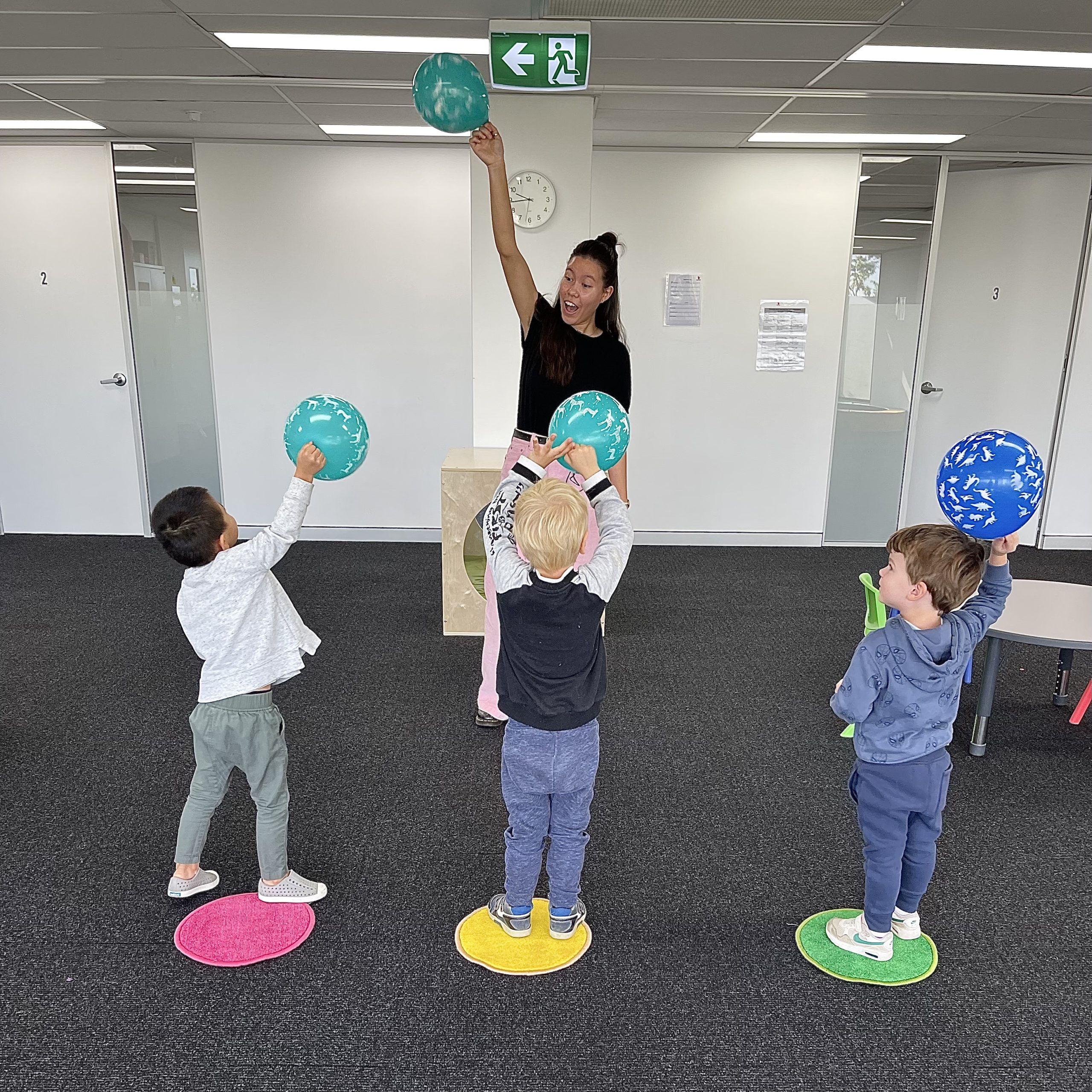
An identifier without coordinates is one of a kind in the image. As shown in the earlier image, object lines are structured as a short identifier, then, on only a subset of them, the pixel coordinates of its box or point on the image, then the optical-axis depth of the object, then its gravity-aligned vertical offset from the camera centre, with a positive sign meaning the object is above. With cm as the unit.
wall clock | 416 +62
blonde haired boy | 177 -67
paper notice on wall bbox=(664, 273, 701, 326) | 561 +21
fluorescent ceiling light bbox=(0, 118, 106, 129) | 503 +112
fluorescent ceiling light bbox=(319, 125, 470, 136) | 503 +112
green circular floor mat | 200 -143
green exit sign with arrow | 331 +103
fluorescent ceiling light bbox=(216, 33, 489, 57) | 347 +112
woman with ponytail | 246 +1
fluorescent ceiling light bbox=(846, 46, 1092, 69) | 354 +114
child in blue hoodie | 183 -72
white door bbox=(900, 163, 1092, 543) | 568 +22
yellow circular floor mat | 201 -143
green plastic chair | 297 -91
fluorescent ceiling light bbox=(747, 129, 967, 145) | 509 +114
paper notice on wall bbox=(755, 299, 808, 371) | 566 +0
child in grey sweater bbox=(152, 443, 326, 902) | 193 -71
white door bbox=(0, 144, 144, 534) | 554 -19
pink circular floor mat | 204 -144
